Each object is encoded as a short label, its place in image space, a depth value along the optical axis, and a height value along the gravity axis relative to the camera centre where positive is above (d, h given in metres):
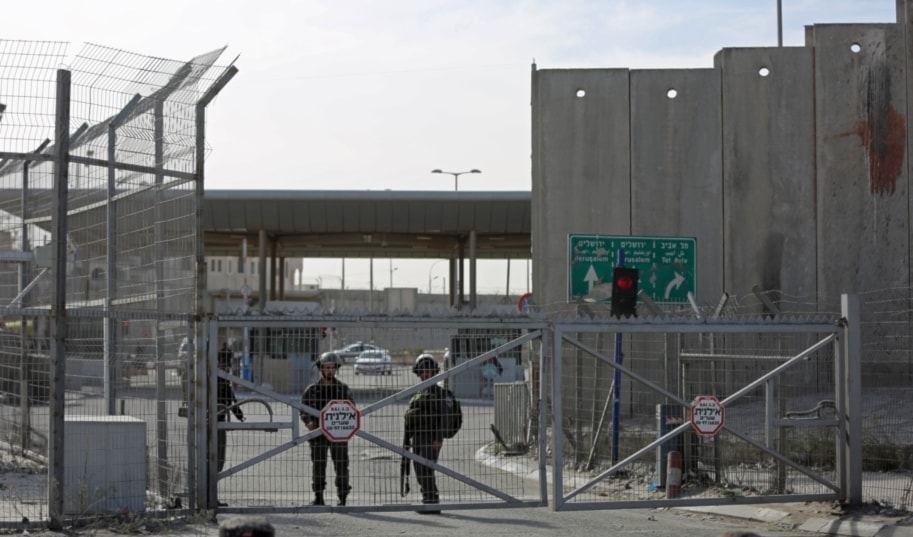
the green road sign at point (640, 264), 18.42 +0.88
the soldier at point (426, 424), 12.02 -1.01
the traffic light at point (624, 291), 14.62 +0.37
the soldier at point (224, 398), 11.92 -0.77
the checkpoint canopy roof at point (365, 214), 41.03 +3.73
